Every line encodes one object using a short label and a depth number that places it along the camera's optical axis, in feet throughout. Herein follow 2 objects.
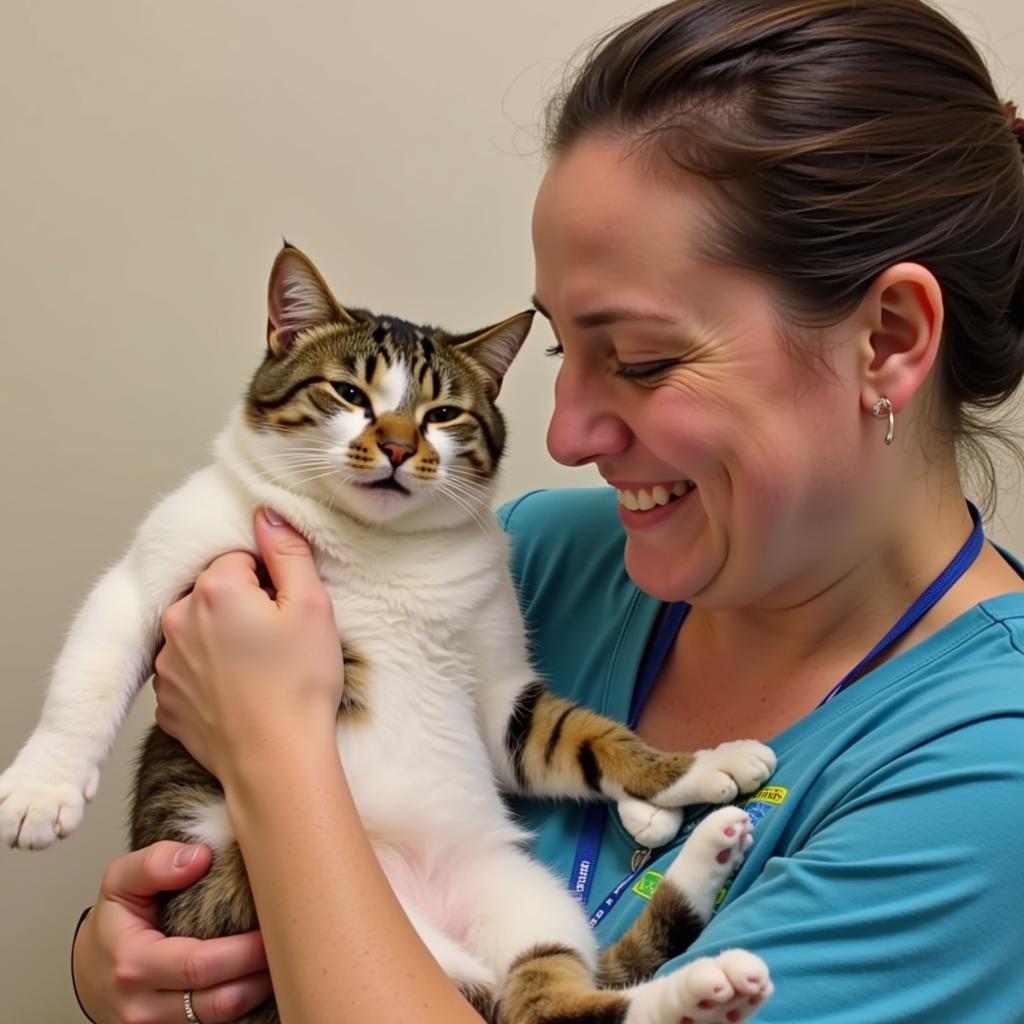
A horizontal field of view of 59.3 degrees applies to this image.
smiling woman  2.71
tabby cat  3.44
